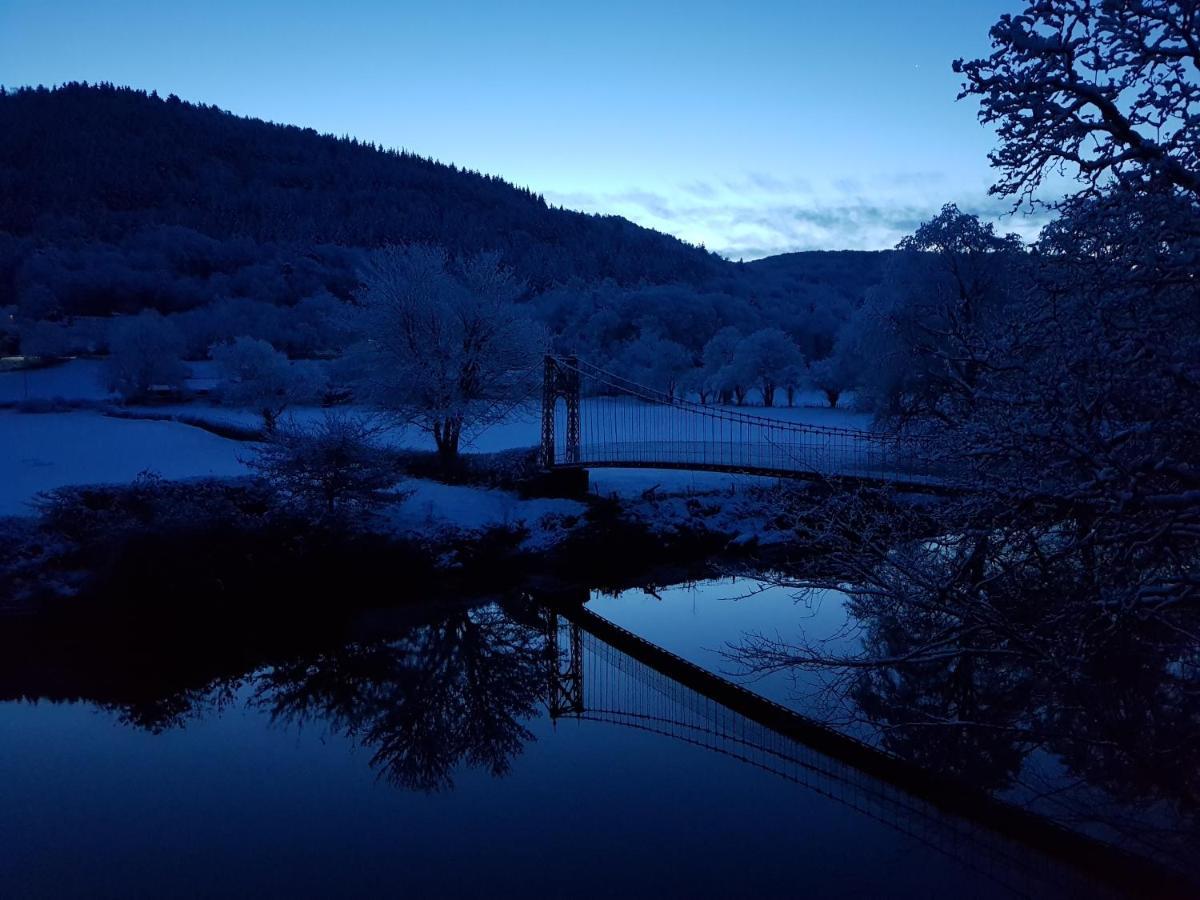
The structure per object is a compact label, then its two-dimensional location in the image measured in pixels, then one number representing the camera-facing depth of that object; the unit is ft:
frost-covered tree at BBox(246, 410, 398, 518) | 65.21
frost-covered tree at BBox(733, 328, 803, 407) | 146.61
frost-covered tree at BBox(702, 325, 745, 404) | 147.54
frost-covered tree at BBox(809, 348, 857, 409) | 123.39
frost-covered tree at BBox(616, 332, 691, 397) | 151.23
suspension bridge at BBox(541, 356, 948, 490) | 60.57
